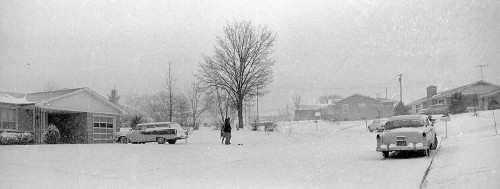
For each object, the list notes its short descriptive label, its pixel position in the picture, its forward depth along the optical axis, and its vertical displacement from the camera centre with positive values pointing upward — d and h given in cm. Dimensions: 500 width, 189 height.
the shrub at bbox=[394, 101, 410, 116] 5950 +72
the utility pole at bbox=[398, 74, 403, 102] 6317 +300
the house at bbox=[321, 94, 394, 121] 7744 +123
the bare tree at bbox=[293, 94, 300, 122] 10006 +258
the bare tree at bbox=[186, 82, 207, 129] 7031 +253
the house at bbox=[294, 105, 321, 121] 9796 +96
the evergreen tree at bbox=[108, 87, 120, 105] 6038 +329
